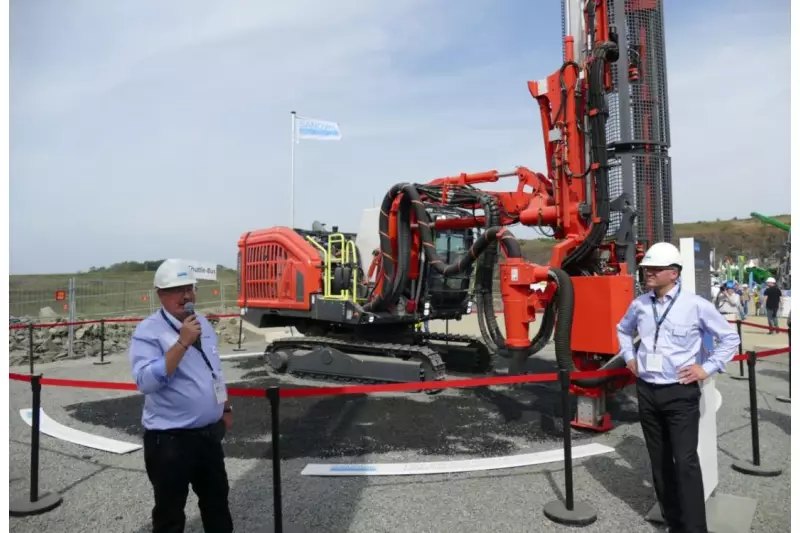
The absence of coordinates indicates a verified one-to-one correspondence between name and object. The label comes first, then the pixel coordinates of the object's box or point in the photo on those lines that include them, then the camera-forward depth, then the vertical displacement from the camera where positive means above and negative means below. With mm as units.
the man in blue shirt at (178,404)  2955 -682
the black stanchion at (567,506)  3885 -1646
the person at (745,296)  21572 -1146
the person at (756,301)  23875 -1348
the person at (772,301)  15477 -873
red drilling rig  5762 +619
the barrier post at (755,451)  4645 -1512
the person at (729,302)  18750 -1096
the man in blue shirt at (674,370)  3398 -606
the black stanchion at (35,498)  4211 -1678
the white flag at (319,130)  15227 +3765
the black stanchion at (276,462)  3576 -1172
